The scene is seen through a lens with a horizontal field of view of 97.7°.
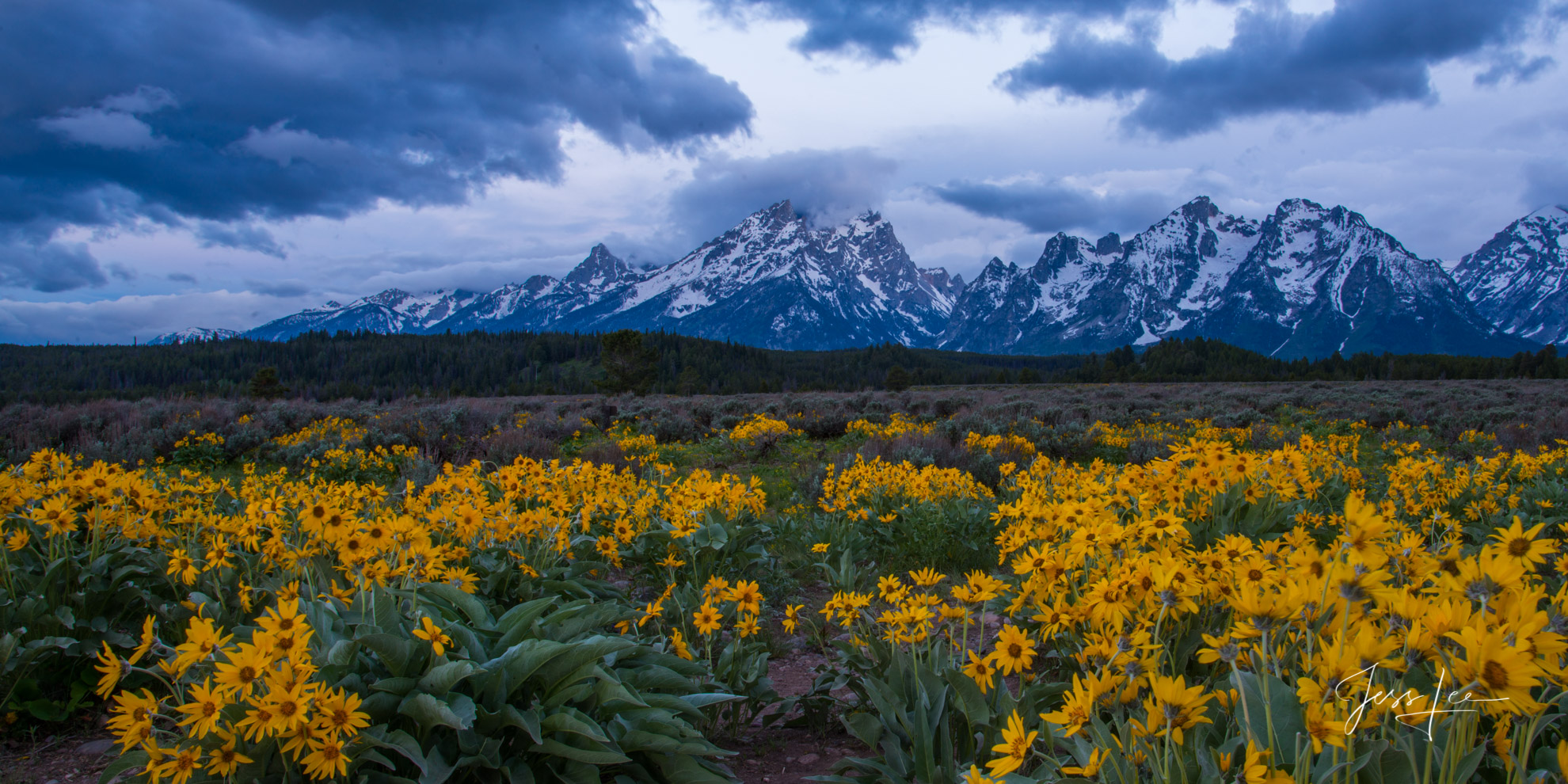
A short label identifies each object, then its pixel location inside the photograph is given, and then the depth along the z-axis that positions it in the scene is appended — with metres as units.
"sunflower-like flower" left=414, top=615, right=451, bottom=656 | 2.02
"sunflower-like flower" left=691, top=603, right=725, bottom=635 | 2.81
